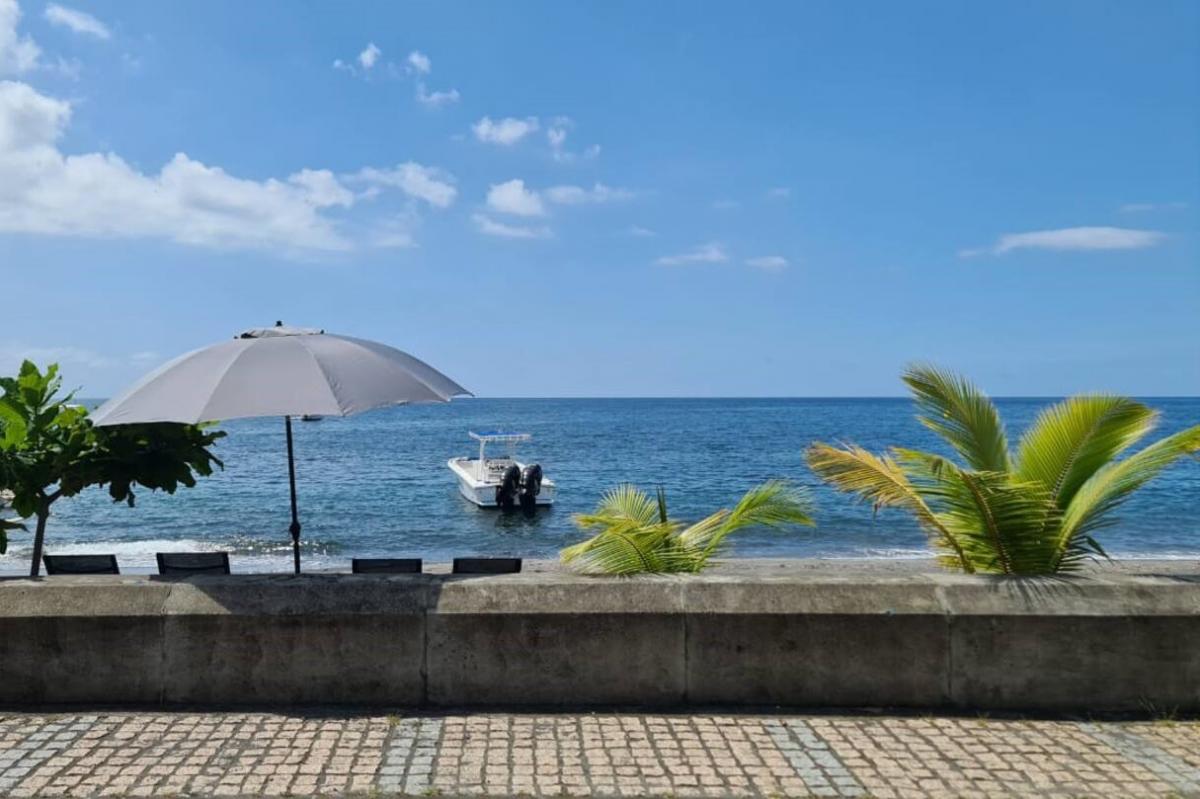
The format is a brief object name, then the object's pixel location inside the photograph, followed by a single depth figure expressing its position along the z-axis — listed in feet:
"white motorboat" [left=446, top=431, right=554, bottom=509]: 105.70
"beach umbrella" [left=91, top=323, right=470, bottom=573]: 16.21
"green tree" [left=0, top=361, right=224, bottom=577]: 19.27
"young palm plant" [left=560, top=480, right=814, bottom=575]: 18.58
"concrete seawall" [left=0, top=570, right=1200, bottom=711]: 15.78
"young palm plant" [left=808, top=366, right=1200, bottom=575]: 18.02
